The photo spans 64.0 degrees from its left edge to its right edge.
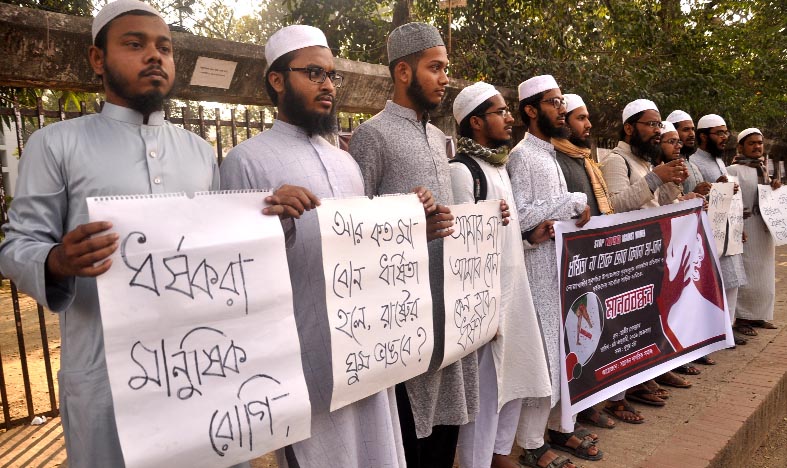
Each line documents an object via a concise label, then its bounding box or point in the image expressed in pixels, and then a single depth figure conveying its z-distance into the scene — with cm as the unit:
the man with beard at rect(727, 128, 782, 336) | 614
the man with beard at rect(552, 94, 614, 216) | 374
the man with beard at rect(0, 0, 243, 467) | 162
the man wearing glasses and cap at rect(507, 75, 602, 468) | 336
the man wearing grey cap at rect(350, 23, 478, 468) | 267
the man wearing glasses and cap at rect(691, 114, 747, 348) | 562
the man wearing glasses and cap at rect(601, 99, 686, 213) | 383
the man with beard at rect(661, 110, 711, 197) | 534
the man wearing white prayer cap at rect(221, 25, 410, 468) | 219
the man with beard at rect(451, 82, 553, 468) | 308
